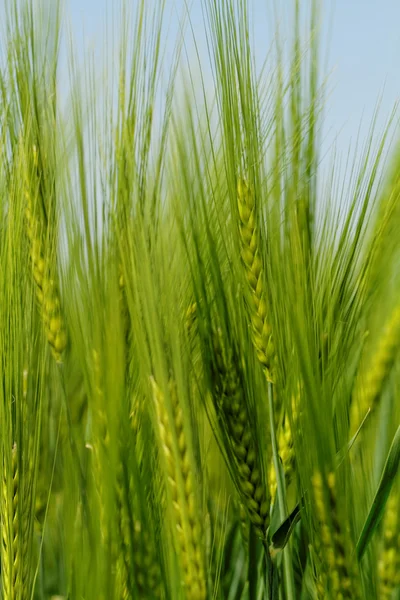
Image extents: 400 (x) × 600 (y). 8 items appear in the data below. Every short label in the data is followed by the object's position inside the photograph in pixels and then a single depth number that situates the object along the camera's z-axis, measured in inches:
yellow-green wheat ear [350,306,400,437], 24.4
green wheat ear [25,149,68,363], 25.1
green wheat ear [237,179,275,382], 22.8
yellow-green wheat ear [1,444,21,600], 23.0
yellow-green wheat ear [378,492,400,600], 22.9
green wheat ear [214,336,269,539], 22.4
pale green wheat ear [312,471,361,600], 21.4
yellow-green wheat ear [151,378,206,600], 20.8
